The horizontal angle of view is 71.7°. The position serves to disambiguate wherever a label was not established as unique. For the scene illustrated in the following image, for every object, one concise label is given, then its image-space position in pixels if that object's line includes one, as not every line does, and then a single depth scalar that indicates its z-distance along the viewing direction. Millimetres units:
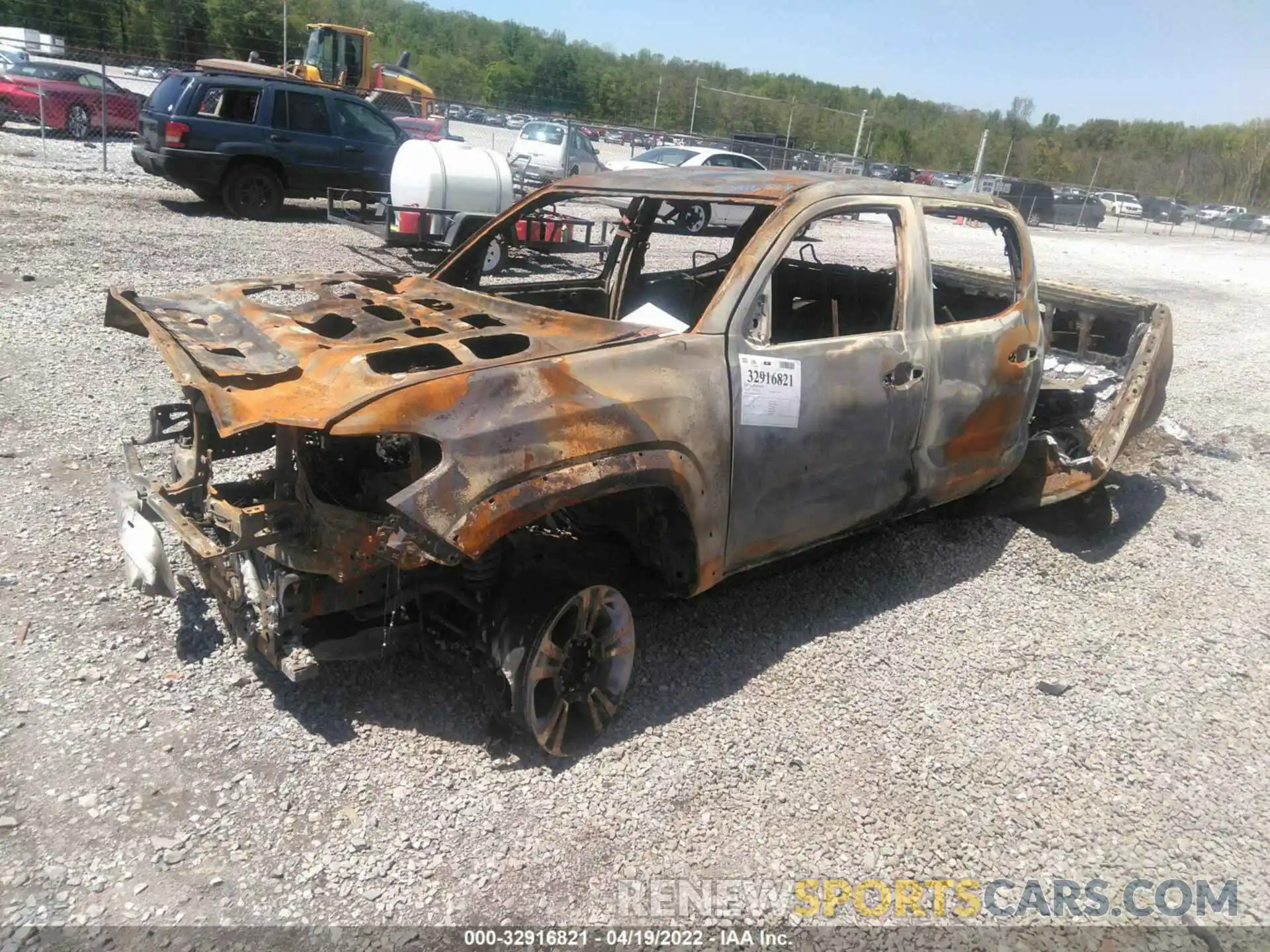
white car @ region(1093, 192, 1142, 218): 42750
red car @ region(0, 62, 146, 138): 17594
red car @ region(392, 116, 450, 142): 20328
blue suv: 11719
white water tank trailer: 10672
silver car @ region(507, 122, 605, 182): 18969
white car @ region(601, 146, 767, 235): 18469
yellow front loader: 22828
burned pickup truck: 2498
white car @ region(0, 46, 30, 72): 18016
